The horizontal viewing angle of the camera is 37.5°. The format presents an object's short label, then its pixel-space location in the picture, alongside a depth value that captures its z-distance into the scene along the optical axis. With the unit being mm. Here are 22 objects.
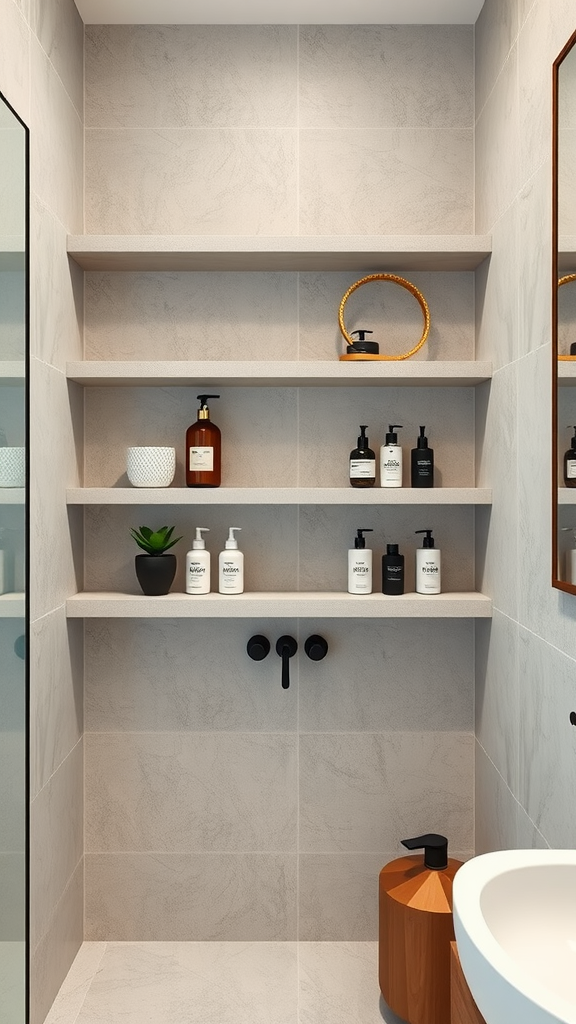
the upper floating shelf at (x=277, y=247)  2096
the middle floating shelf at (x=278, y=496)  2105
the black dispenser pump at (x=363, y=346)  2143
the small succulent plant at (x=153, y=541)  2135
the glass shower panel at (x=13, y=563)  1525
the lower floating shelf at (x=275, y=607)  2098
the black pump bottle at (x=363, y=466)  2152
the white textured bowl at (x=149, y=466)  2137
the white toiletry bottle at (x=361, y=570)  2170
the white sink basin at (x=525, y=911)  985
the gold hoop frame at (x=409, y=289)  2171
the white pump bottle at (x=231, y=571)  2162
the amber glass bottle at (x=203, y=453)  2158
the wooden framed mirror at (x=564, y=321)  1467
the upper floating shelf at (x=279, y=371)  2090
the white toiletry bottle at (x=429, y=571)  2166
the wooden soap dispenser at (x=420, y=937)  1839
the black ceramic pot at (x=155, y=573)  2125
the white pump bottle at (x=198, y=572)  2154
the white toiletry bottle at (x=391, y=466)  2162
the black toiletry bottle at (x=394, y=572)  2162
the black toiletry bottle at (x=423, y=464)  2172
